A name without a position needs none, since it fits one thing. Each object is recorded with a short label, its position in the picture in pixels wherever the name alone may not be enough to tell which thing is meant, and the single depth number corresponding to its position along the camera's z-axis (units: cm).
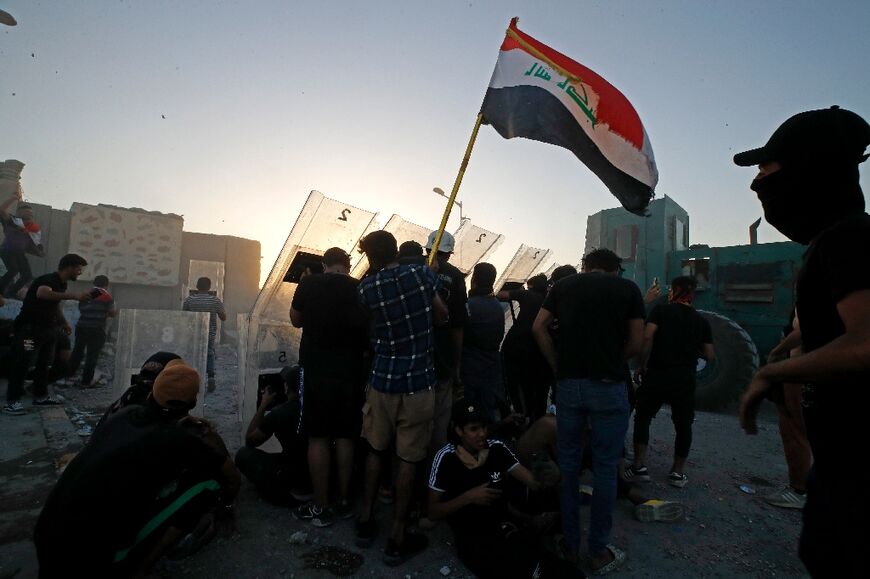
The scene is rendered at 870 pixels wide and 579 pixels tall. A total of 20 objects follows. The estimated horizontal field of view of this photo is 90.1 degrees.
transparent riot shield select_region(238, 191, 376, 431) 375
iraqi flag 368
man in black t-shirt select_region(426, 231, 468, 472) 315
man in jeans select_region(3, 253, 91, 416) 495
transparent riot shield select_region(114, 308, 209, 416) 408
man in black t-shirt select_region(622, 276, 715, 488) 382
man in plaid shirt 271
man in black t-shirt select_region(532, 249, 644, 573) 255
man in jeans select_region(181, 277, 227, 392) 648
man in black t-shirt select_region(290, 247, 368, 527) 298
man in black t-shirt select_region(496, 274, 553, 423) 432
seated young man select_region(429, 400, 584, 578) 230
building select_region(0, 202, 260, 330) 1455
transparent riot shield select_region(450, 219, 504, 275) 667
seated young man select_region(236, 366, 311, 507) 318
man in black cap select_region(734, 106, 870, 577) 88
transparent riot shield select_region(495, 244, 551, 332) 847
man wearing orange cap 175
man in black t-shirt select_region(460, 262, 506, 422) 387
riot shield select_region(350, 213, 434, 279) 445
